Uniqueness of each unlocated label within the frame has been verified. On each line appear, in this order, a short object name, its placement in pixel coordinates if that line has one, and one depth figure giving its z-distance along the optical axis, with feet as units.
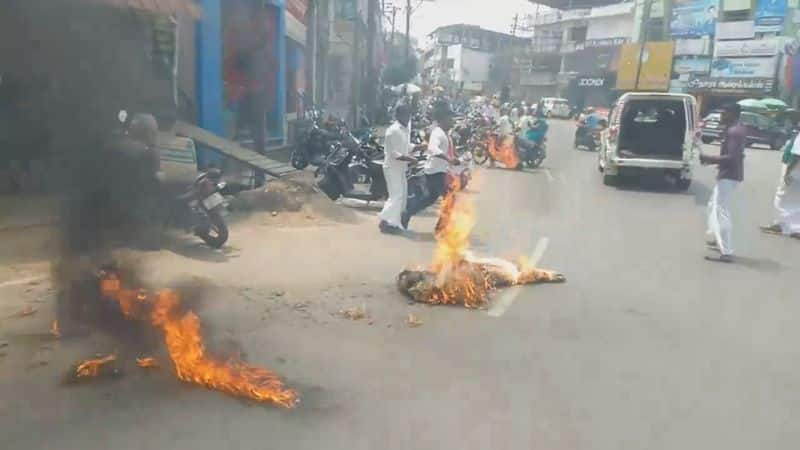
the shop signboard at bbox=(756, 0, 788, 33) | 127.24
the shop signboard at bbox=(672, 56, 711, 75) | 143.23
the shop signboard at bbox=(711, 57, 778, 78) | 125.62
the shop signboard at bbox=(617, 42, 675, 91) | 151.94
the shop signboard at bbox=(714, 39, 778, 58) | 125.48
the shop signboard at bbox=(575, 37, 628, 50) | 177.88
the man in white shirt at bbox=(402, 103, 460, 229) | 28.09
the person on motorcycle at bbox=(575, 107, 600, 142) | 79.44
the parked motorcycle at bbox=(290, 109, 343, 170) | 44.83
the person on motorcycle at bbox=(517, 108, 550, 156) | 55.52
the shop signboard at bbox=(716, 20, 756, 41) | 132.26
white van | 45.37
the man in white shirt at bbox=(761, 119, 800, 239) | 31.45
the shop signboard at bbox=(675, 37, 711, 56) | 143.54
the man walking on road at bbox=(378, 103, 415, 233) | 27.89
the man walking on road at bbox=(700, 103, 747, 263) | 25.04
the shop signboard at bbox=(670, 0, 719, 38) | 143.74
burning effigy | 18.58
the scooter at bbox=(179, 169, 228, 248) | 23.41
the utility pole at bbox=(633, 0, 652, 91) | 139.83
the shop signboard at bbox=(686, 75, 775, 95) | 125.80
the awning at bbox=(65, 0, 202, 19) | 13.94
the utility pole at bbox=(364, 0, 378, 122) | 80.89
